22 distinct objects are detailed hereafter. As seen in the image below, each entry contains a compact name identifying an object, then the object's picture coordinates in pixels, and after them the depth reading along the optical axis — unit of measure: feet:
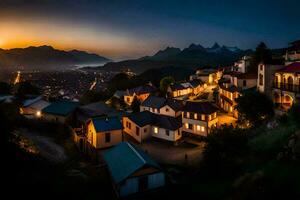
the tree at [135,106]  182.19
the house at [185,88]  225.19
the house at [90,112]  143.65
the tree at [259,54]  171.12
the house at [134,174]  72.38
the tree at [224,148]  80.74
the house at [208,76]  284.67
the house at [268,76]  133.69
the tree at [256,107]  119.65
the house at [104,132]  116.67
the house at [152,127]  128.57
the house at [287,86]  116.57
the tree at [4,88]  207.98
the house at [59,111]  143.54
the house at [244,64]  199.05
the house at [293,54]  137.33
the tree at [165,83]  233.96
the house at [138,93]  220.99
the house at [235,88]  160.97
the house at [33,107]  160.04
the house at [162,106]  160.25
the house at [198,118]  134.72
